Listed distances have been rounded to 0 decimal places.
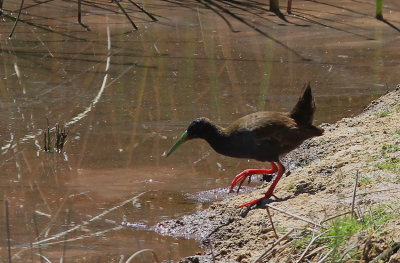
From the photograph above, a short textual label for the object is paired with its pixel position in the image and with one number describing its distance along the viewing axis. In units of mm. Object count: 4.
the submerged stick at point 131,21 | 30608
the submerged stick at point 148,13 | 31884
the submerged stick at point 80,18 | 30617
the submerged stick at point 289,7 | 33625
